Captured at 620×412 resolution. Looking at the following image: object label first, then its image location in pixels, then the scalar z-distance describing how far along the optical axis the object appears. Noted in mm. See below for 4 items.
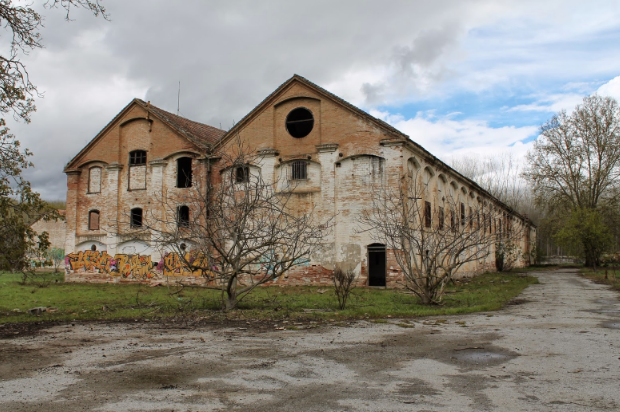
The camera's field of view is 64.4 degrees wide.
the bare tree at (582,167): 37688
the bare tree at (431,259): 14172
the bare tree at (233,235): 12438
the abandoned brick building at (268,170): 22281
